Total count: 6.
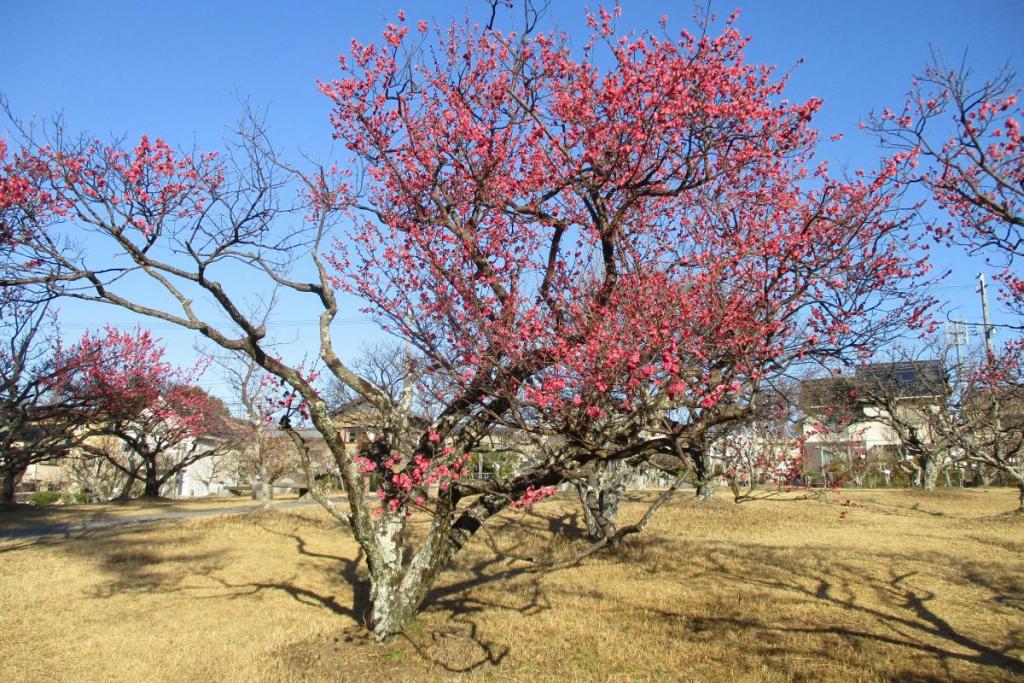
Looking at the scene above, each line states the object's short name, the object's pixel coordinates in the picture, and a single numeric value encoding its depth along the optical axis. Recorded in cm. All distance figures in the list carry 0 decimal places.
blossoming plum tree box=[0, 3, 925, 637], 585
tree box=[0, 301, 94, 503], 1231
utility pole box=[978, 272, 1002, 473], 1332
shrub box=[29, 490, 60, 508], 2745
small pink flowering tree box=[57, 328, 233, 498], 1734
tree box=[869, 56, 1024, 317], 538
